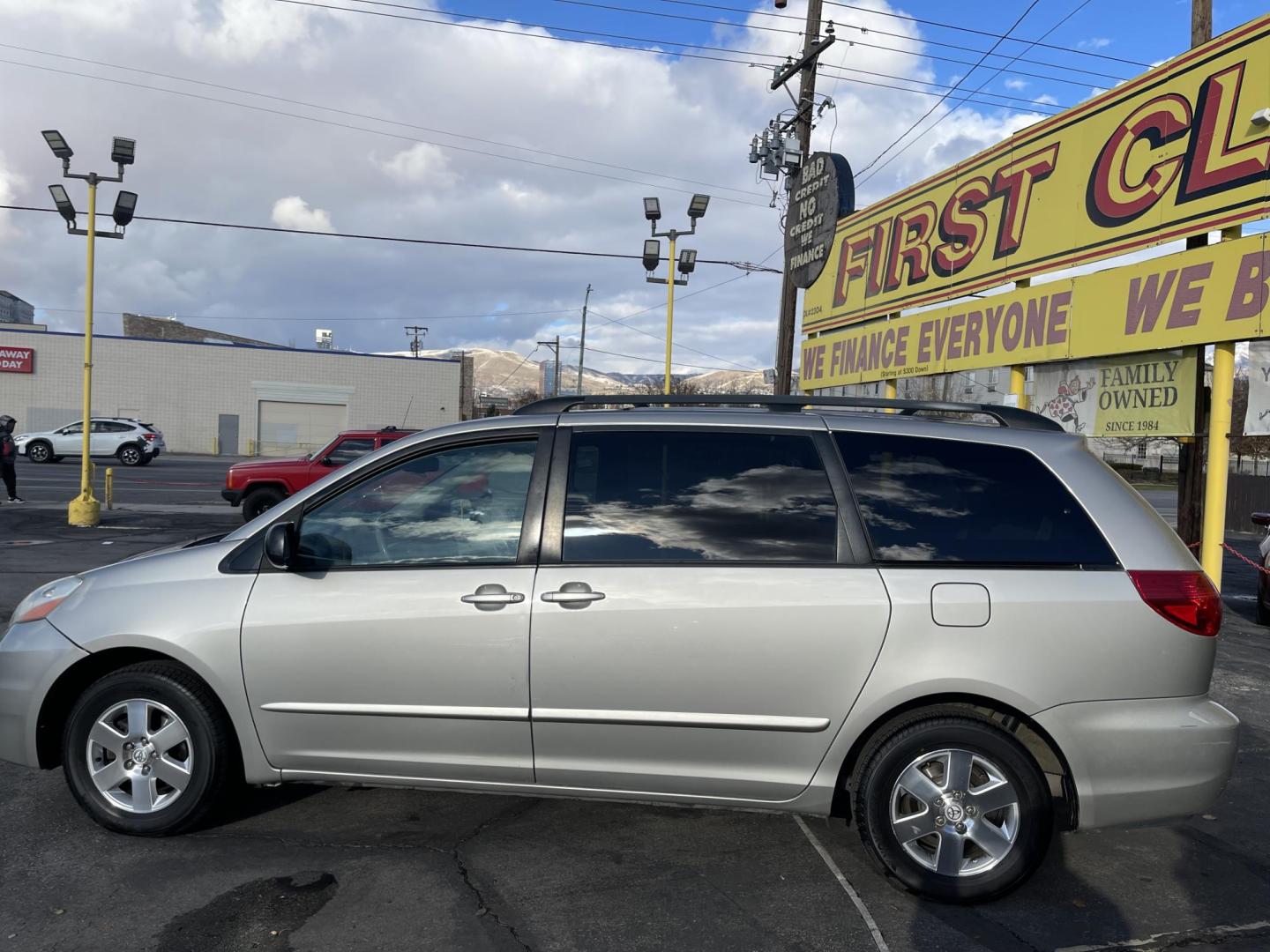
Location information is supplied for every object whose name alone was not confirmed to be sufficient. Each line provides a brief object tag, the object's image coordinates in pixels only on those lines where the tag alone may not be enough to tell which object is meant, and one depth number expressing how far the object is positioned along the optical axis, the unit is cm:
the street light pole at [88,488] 1422
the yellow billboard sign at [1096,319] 865
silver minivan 330
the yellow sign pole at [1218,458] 902
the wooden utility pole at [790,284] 1555
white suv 3206
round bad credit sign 1498
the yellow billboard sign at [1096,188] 871
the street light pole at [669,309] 2047
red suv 1432
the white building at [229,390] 4669
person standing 1653
